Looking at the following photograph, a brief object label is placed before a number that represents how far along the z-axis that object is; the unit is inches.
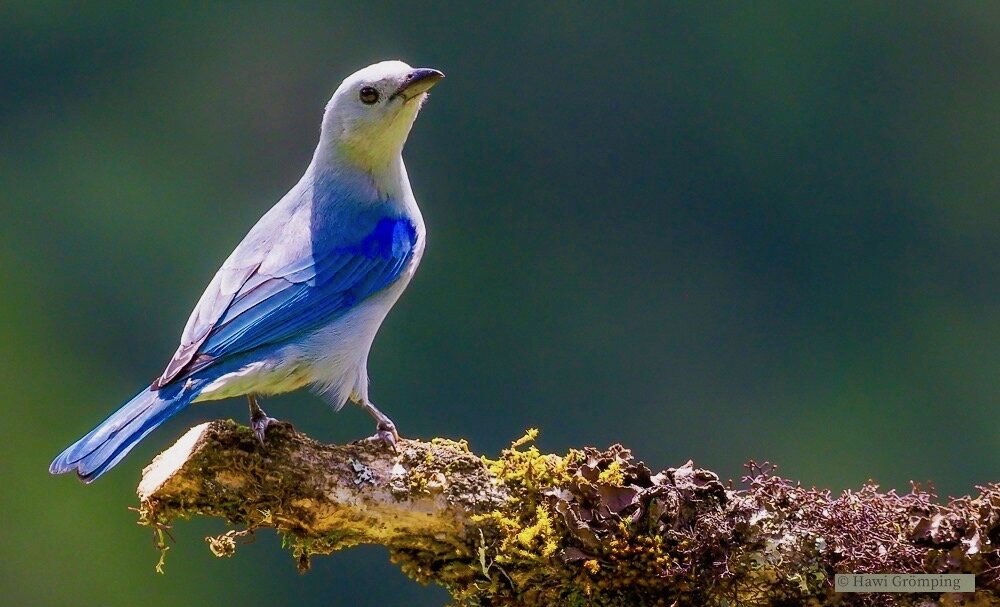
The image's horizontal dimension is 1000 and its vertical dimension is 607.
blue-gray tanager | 305.9
